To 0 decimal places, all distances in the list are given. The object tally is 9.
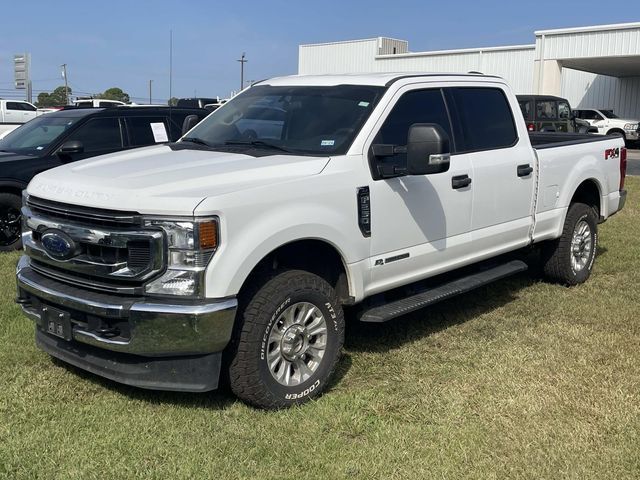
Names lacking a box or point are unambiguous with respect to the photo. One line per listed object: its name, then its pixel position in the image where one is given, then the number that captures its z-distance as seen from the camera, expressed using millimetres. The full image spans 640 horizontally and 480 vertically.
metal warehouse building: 28625
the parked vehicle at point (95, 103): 24783
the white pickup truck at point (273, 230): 3533
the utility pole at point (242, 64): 69625
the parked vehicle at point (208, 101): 23462
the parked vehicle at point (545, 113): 21688
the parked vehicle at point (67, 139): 7891
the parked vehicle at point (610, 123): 28406
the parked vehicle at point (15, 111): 27469
